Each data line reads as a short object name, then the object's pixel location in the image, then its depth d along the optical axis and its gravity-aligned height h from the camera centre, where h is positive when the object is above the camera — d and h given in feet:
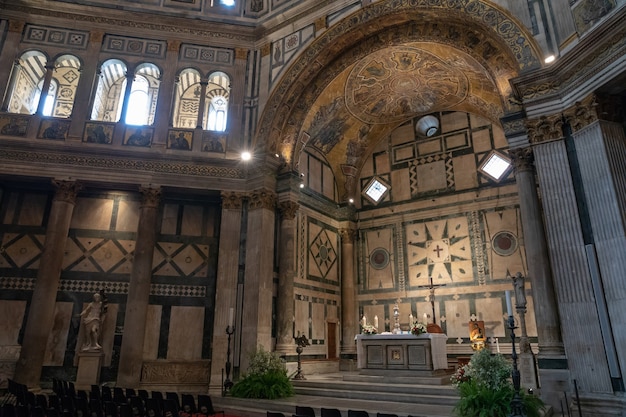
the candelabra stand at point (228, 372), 41.86 -2.64
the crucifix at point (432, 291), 57.67 +7.15
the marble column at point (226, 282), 45.47 +6.72
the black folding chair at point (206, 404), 30.36 -4.07
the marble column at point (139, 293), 44.19 +5.27
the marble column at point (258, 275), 45.96 +7.46
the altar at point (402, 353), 42.50 -0.78
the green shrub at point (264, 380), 38.63 -3.15
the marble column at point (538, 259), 33.04 +6.84
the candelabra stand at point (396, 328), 46.91 +1.93
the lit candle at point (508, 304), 26.36 +2.70
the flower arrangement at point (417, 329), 43.24 +1.58
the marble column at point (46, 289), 42.39 +5.43
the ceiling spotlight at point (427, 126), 65.92 +32.74
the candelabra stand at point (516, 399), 21.70 -2.56
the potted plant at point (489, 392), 25.67 -2.69
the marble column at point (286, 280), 48.29 +7.24
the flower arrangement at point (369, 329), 46.63 +1.71
